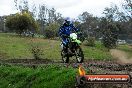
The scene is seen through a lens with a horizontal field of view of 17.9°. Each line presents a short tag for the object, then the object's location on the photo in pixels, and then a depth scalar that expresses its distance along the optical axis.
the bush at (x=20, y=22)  74.06
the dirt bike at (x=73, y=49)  21.05
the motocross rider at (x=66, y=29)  21.23
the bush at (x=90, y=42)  63.10
